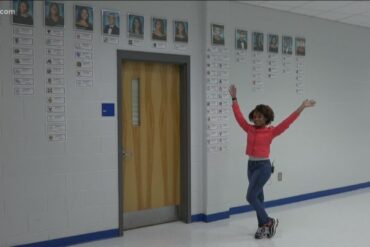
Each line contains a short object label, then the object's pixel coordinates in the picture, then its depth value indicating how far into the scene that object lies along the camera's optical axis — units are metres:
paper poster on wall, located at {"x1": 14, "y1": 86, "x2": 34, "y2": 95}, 2.82
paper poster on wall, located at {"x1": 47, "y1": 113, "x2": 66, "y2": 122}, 2.96
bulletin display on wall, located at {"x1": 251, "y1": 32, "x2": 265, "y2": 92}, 4.04
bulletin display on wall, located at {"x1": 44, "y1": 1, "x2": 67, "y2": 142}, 2.92
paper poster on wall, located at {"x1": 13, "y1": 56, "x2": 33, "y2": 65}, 2.81
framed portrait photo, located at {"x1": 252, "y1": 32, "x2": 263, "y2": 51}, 4.02
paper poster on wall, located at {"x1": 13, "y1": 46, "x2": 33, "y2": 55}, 2.80
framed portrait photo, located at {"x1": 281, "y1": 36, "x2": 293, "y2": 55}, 4.27
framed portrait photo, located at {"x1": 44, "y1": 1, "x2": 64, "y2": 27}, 2.89
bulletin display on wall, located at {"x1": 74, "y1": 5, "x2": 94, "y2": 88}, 3.02
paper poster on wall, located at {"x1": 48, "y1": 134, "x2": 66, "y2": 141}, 2.97
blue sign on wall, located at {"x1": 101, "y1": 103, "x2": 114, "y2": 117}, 3.19
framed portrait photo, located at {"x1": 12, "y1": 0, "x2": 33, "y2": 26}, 2.77
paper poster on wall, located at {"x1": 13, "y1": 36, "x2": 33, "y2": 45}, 2.79
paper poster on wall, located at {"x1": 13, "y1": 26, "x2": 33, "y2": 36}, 2.79
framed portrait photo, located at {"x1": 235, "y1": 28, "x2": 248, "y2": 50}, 3.88
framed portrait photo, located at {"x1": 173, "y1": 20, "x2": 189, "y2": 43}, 3.47
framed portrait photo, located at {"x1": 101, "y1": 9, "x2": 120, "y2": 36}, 3.12
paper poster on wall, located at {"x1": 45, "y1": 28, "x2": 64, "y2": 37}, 2.91
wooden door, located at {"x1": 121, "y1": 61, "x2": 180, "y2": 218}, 3.45
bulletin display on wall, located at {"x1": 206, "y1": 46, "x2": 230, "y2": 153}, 3.65
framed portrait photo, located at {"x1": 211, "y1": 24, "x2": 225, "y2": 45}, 3.63
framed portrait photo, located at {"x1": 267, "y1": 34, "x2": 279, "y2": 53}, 4.15
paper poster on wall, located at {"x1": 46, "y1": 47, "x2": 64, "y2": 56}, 2.93
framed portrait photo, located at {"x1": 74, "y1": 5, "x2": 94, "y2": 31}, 3.01
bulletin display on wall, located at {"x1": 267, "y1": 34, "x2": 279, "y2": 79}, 4.16
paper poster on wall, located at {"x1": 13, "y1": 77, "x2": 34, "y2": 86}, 2.81
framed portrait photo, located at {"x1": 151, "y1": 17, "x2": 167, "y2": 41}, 3.35
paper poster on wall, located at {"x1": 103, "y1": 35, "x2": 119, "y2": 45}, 3.15
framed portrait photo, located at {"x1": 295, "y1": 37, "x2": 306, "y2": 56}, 4.39
